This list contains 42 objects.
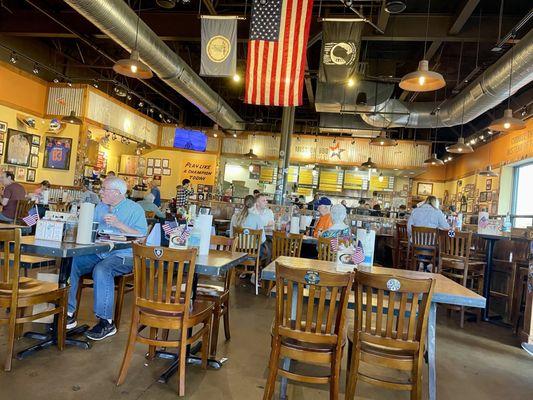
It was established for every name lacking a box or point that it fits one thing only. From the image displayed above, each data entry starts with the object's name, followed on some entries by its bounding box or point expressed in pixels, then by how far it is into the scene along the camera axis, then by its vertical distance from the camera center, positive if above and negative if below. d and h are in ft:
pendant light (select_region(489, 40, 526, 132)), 20.39 +5.72
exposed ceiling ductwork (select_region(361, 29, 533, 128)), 19.38 +8.79
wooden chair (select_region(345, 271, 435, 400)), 7.54 -2.18
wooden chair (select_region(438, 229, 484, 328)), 18.08 -1.24
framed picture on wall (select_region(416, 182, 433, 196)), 54.49 +5.20
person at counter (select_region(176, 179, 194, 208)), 33.74 +0.45
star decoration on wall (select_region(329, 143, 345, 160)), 45.42 +7.33
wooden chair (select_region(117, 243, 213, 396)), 8.68 -2.27
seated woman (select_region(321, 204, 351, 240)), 17.19 -0.19
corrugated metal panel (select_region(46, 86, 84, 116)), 35.35 +7.80
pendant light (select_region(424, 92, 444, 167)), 31.60 +5.19
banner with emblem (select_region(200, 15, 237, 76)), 19.86 +8.05
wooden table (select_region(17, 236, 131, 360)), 9.55 -1.52
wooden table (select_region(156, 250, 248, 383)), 9.16 -1.46
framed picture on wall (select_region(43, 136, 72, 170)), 35.83 +3.28
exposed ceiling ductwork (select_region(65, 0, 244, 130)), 17.80 +8.28
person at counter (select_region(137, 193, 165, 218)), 29.53 -0.60
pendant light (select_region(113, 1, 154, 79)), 18.37 +5.96
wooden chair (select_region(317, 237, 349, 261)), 15.84 -1.30
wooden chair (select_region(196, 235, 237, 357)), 11.21 -2.64
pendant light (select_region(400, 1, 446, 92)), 16.69 +6.19
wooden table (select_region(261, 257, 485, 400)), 8.40 -1.38
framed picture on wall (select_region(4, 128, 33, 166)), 32.30 +3.06
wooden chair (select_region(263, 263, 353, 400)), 7.59 -2.25
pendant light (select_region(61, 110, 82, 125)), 31.37 +5.59
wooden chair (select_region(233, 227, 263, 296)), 19.43 -1.73
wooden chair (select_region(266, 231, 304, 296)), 18.66 -1.48
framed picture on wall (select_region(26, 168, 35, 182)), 34.83 +0.94
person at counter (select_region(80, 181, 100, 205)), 23.27 -0.13
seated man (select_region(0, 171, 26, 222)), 23.47 -0.74
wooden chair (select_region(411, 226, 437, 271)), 20.06 -0.96
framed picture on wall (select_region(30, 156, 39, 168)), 34.92 +2.17
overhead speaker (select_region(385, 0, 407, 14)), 17.57 +9.61
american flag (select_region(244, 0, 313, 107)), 17.82 +7.43
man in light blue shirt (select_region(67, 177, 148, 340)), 11.67 -2.04
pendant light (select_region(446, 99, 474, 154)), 26.50 +5.40
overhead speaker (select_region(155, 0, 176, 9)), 20.00 +9.83
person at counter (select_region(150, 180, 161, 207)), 36.04 +0.29
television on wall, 47.44 +7.43
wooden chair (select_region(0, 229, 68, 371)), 9.12 -2.64
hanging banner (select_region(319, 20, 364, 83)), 22.26 +9.70
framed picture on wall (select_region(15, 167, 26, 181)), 33.57 +0.96
